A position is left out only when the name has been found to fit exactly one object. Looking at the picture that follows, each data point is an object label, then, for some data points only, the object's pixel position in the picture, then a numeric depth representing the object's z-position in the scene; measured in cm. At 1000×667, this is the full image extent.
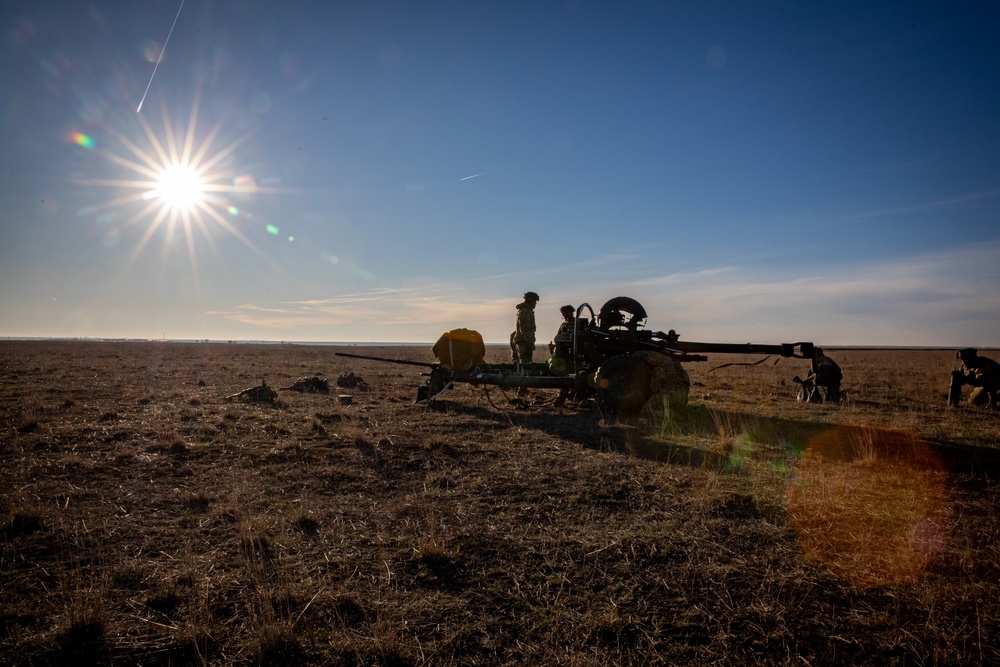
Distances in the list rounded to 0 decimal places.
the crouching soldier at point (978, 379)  1341
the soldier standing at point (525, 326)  1606
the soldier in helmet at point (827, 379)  1451
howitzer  1166
